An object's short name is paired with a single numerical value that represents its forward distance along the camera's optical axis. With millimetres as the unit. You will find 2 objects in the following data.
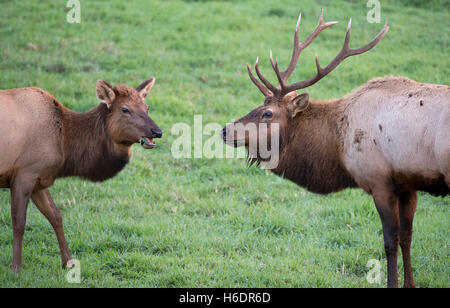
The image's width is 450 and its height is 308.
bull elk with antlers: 11617
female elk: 12891
